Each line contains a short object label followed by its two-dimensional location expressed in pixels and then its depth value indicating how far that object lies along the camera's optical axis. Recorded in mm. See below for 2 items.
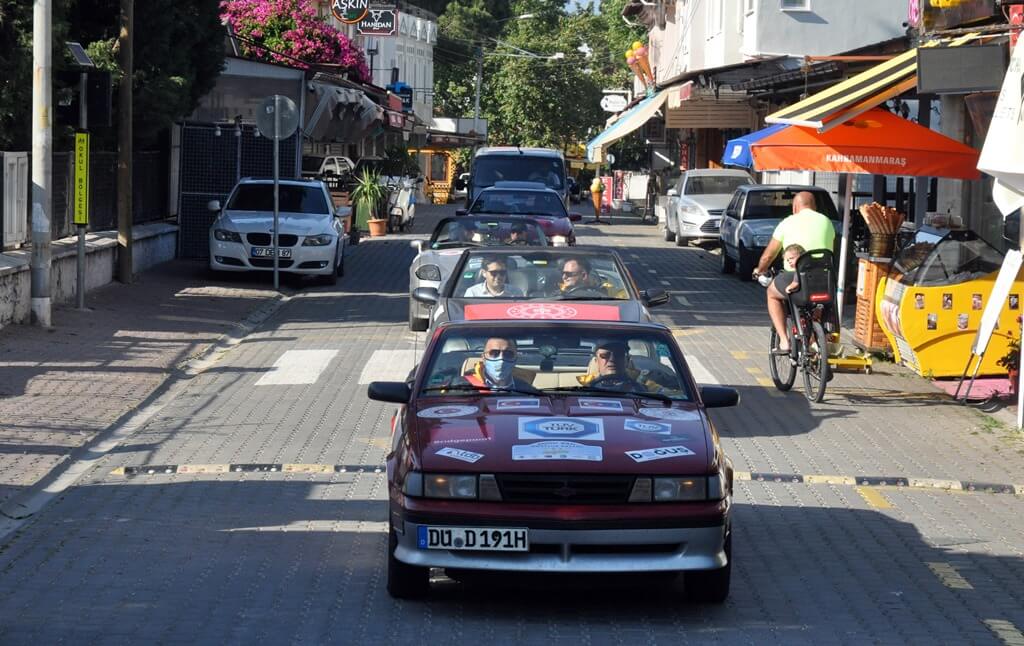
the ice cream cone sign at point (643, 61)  59188
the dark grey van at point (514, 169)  33906
